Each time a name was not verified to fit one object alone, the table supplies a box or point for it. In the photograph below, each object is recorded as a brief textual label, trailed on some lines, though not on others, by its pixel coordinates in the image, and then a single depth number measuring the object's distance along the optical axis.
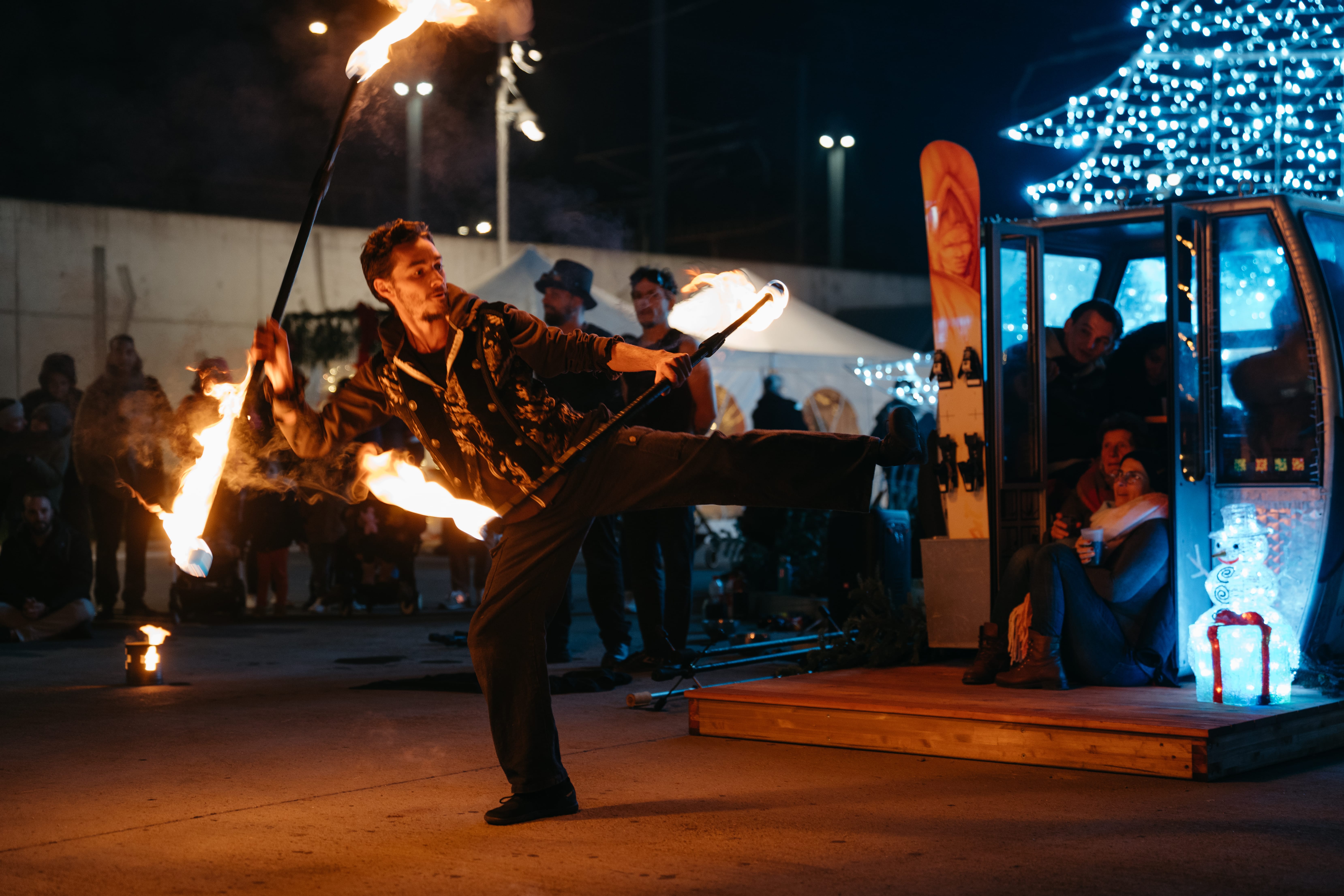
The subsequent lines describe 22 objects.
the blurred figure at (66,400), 10.76
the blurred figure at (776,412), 12.12
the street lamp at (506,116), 21.81
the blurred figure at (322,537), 11.43
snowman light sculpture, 5.41
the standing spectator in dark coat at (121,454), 10.41
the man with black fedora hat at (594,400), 7.40
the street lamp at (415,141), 18.72
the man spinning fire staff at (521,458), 4.18
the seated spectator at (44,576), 9.47
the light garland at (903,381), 14.55
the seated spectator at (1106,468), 6.39
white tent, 16.28
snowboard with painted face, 6.82
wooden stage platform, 4.79
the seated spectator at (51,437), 10.46
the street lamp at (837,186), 31.44
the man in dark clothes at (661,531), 7.18
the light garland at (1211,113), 8.19
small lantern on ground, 7.36
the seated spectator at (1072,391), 7.08
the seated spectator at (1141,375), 7.23
